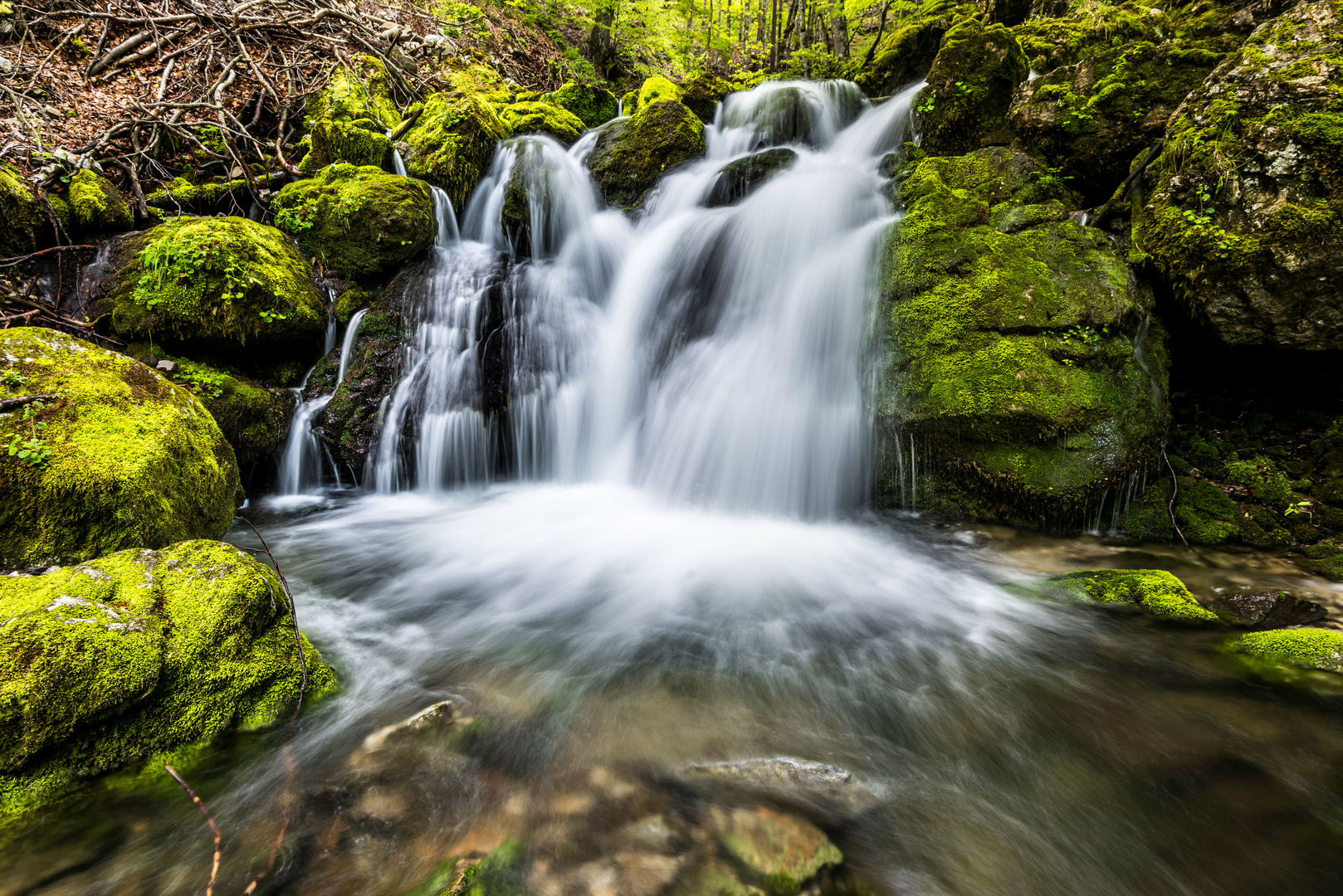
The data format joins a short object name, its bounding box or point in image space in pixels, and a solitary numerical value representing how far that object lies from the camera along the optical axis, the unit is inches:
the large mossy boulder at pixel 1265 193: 143.6
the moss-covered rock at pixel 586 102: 445.7
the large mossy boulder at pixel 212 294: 197.6
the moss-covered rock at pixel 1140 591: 121.3
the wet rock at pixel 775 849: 64.2
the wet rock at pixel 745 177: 298.2
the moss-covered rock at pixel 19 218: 201.9
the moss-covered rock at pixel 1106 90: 200.5
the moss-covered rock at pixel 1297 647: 100.1
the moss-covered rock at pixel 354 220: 258.4
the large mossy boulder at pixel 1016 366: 160.6
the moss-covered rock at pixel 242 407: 196.7
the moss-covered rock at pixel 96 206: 219.1
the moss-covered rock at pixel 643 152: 333.7
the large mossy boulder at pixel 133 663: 68.0
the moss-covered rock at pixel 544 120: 367.6
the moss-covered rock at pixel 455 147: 312.0
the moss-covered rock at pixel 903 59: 362.6
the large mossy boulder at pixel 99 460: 100.5
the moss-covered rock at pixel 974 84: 244.8
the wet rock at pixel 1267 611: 119.1
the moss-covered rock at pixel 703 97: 403.2
